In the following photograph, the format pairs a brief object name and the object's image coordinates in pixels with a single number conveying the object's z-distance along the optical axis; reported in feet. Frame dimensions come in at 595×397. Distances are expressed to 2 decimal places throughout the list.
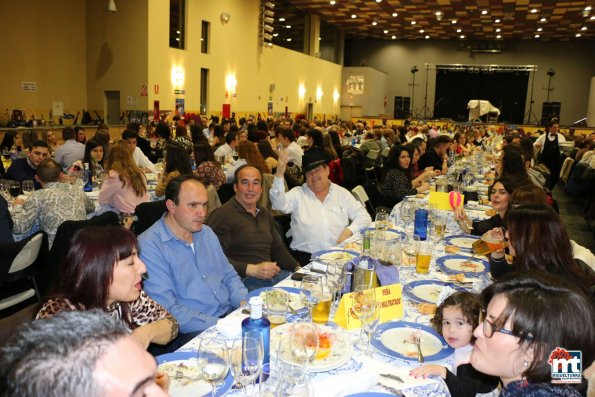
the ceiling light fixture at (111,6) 32.63
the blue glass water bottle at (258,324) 5.05
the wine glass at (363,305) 5.85
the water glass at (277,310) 6.34
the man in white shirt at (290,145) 26.91
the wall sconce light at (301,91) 67.05
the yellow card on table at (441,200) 13.03
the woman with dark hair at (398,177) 17.93
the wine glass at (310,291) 6.43
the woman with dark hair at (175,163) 15.39
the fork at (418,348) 5.67
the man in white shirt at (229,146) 26.50
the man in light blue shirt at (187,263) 7.84
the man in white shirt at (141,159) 22.29
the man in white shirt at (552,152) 38.04
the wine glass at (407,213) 12.84
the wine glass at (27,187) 15.39
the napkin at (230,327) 6.20
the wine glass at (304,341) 5.04
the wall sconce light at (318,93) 73.60
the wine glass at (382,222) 11.37
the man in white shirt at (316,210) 12.54
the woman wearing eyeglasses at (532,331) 4.04
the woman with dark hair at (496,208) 12.13
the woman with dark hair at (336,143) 29.30
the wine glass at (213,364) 4.77
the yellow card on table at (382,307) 6.47
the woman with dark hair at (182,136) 27.42
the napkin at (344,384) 4.78
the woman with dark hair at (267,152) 22.12
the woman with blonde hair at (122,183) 14.87
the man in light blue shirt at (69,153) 22.85
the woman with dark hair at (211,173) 16.58
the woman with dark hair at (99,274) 5.49
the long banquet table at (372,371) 4.87
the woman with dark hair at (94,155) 18.88
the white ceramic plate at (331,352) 5.09
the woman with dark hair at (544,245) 6.86
